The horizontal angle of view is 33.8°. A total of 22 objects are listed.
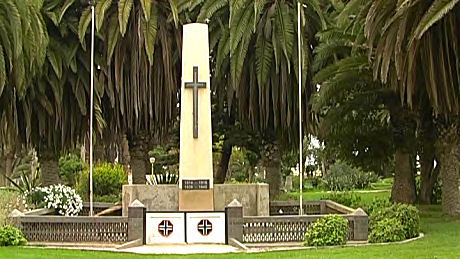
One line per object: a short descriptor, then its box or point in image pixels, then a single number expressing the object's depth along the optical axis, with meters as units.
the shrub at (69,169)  40.14
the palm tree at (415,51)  19.55
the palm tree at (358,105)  23.75
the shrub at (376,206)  20.46
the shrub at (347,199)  27.40
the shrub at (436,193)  36.41
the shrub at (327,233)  16.86
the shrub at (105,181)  32.47
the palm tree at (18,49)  22.86
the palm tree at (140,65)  28.88
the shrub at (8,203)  20.87
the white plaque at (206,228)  17.95
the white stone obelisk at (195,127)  20.11
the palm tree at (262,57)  27.34
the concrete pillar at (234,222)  17.83
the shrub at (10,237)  17.05
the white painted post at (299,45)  23.98
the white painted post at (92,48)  25.63
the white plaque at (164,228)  17.98
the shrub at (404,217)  17.92
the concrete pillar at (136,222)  17.92
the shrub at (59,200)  22.89
